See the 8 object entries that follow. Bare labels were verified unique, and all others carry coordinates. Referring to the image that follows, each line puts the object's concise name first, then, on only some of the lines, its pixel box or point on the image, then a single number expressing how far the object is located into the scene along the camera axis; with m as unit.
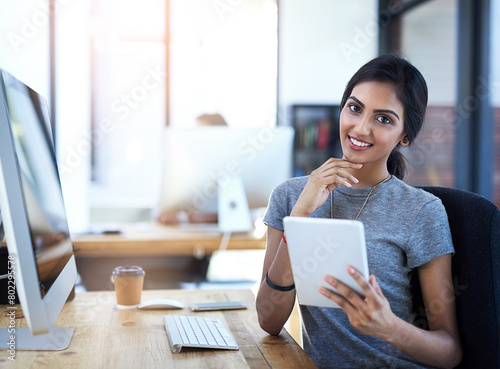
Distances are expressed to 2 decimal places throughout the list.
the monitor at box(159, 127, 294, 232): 2.52
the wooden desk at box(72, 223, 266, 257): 2.48
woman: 1.25
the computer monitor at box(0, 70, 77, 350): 0.81
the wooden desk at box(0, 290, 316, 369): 1.04
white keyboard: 1.12
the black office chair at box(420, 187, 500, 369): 1.20
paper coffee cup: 1.46
